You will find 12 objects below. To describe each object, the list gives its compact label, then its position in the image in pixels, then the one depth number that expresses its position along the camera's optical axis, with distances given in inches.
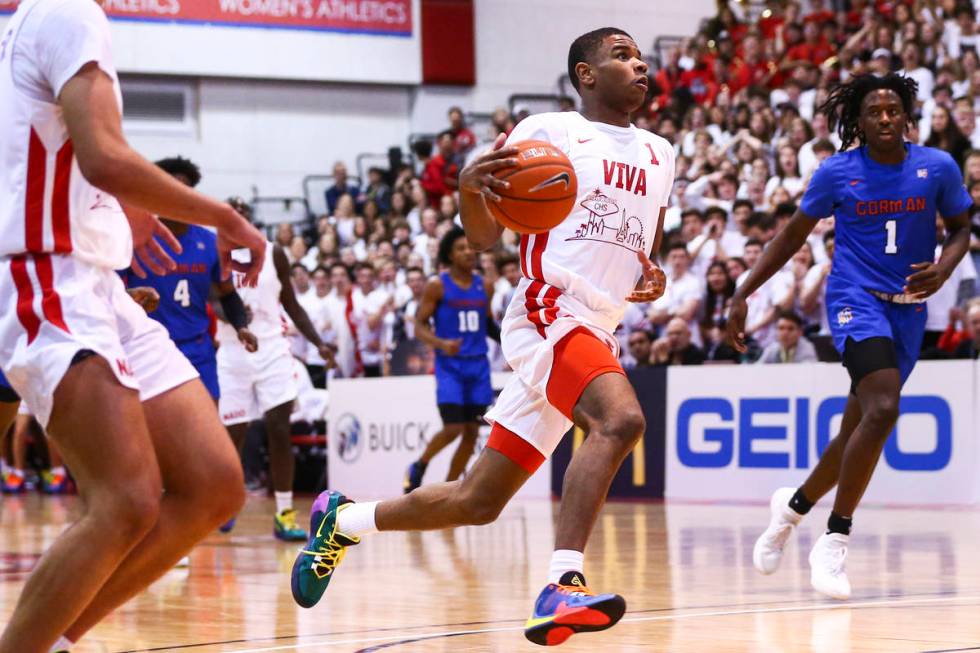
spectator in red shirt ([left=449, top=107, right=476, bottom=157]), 858.8
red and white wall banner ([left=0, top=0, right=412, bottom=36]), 936.3
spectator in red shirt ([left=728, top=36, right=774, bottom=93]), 741.9
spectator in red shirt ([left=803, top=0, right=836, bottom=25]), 749.9
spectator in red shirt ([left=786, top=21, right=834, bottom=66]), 723.4
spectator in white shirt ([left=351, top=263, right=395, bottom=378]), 679.7
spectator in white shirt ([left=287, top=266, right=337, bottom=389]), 681.0
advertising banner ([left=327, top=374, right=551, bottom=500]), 586.6
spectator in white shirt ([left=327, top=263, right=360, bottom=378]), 692.1
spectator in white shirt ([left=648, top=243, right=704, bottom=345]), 550.0
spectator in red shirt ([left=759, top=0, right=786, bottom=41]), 804.0
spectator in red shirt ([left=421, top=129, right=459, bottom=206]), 829.2
